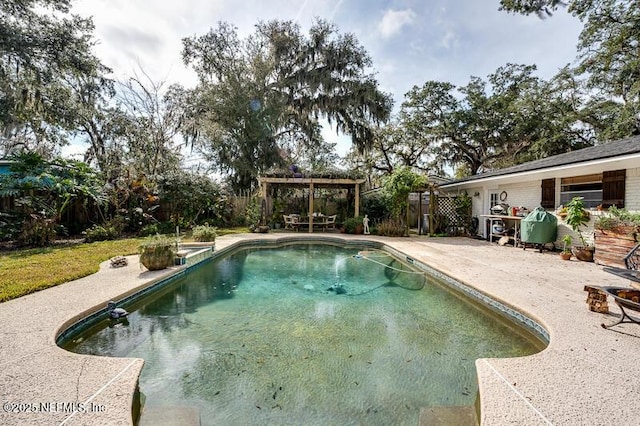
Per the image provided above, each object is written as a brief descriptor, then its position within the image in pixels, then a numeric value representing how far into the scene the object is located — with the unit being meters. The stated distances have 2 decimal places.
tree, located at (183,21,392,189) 15.06
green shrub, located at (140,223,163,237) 9.94
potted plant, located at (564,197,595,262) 6.43
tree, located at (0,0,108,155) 8.71
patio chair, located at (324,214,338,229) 12.35
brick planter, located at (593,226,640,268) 5.55
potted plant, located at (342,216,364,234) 11.72
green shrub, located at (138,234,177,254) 5.23
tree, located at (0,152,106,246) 7.39
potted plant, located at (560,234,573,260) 6.62
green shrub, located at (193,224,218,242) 7.77
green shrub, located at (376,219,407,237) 11.20
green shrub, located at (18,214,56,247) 7.29
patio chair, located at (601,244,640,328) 2.73
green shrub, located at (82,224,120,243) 8.46
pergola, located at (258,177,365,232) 11.88
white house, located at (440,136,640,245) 6.26
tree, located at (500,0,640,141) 10.55
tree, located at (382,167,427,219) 10.98
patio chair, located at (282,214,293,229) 12.31
